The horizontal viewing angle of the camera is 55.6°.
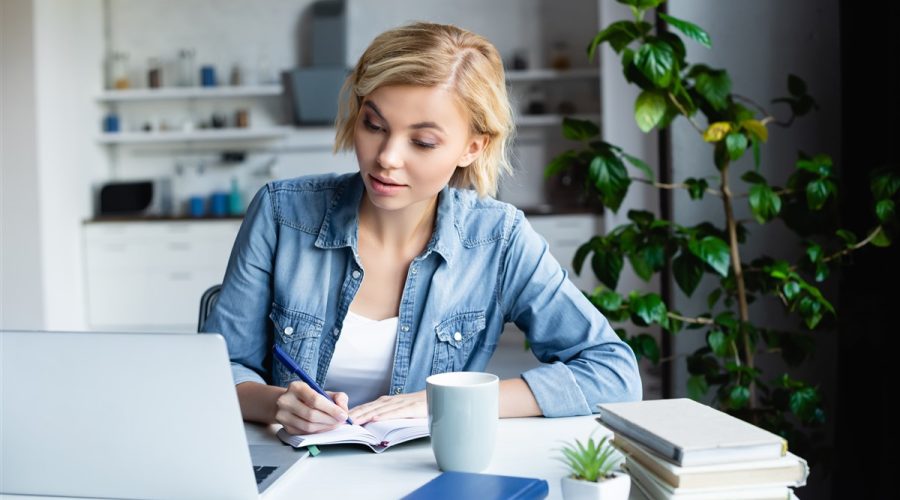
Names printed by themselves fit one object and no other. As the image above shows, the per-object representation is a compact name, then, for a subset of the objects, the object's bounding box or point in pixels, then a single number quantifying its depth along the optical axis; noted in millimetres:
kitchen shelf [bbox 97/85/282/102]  5812
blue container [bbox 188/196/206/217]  5883
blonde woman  1254
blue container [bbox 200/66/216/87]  5941
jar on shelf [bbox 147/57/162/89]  5992
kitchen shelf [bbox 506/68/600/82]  5590
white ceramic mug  898
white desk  879
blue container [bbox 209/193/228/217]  5840
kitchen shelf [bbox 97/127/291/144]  5785
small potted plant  740
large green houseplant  2309
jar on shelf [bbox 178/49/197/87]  6051
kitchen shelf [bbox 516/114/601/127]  5645
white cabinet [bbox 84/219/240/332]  5547
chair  1622
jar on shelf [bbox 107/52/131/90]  6032
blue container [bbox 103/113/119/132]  5953
